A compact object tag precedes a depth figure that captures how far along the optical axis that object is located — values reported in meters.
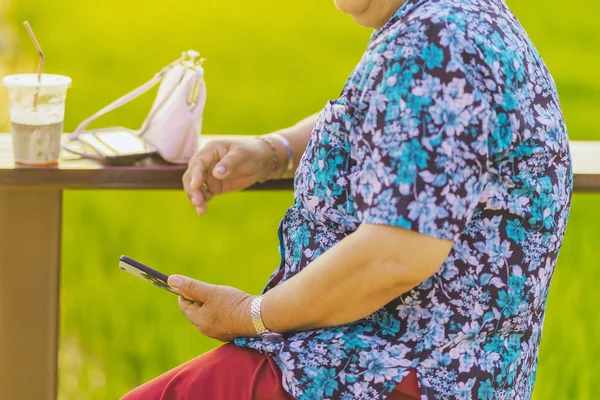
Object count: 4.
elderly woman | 3.07
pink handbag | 3.50
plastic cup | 3.39
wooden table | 3.45
